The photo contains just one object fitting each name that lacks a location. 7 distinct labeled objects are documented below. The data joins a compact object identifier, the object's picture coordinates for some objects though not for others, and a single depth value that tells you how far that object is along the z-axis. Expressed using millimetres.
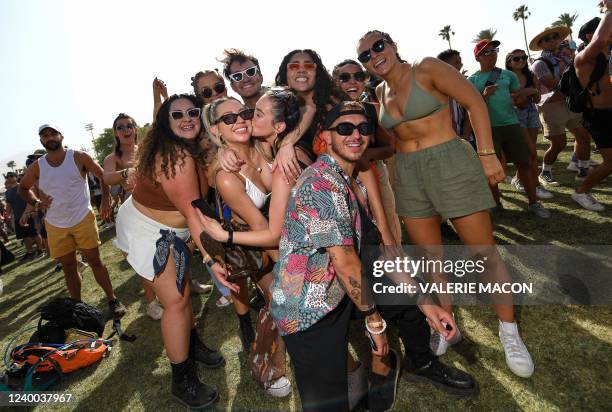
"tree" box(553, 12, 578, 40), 62288
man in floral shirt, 1737
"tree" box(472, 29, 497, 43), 60625
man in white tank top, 4566
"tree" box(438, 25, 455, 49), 72750
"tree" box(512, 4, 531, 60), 69188
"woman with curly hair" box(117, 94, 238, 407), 2652
